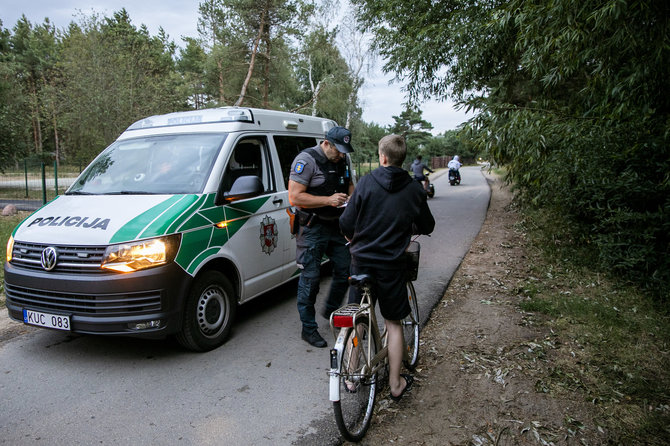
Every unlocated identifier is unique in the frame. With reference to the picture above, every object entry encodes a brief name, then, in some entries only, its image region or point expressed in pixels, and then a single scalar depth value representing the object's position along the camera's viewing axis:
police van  3.58
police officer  4.04
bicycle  2.68
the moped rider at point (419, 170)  16.41
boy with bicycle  2.98
